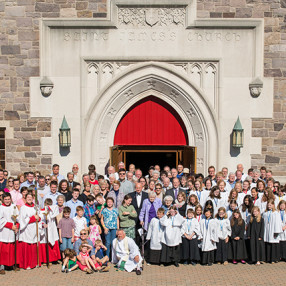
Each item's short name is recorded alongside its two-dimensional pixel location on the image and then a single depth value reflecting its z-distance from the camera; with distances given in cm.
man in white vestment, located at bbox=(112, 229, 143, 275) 873
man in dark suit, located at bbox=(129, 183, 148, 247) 970
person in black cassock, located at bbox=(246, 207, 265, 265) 921
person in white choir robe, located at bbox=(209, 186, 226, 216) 965
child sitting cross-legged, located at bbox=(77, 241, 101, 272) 870
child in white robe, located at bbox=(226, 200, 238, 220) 933
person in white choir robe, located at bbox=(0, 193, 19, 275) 873
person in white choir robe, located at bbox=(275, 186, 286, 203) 981
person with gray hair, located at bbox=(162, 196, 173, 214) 927
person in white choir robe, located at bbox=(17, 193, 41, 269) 883
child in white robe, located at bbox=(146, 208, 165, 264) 914
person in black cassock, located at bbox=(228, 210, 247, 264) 922
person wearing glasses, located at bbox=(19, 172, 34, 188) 1056
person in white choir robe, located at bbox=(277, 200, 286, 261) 933
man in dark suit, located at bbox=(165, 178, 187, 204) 1001
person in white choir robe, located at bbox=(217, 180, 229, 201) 991
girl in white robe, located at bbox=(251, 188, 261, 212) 961
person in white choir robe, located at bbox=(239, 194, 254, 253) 940
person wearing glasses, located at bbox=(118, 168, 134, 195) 1048
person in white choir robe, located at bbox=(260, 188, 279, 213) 945
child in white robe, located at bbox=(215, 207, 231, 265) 916
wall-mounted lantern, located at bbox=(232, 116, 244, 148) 1219
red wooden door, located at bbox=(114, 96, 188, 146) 1303
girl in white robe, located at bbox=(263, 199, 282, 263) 924
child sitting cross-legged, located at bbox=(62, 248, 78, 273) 869
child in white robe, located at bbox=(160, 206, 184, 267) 907
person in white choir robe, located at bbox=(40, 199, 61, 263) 902
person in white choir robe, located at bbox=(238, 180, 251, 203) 994
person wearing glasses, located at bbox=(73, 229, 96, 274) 871
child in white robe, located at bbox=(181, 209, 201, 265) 916
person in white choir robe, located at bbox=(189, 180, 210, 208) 1002
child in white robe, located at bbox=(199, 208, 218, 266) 913
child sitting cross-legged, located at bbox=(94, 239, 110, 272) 881
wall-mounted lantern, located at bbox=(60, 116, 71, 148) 1223
